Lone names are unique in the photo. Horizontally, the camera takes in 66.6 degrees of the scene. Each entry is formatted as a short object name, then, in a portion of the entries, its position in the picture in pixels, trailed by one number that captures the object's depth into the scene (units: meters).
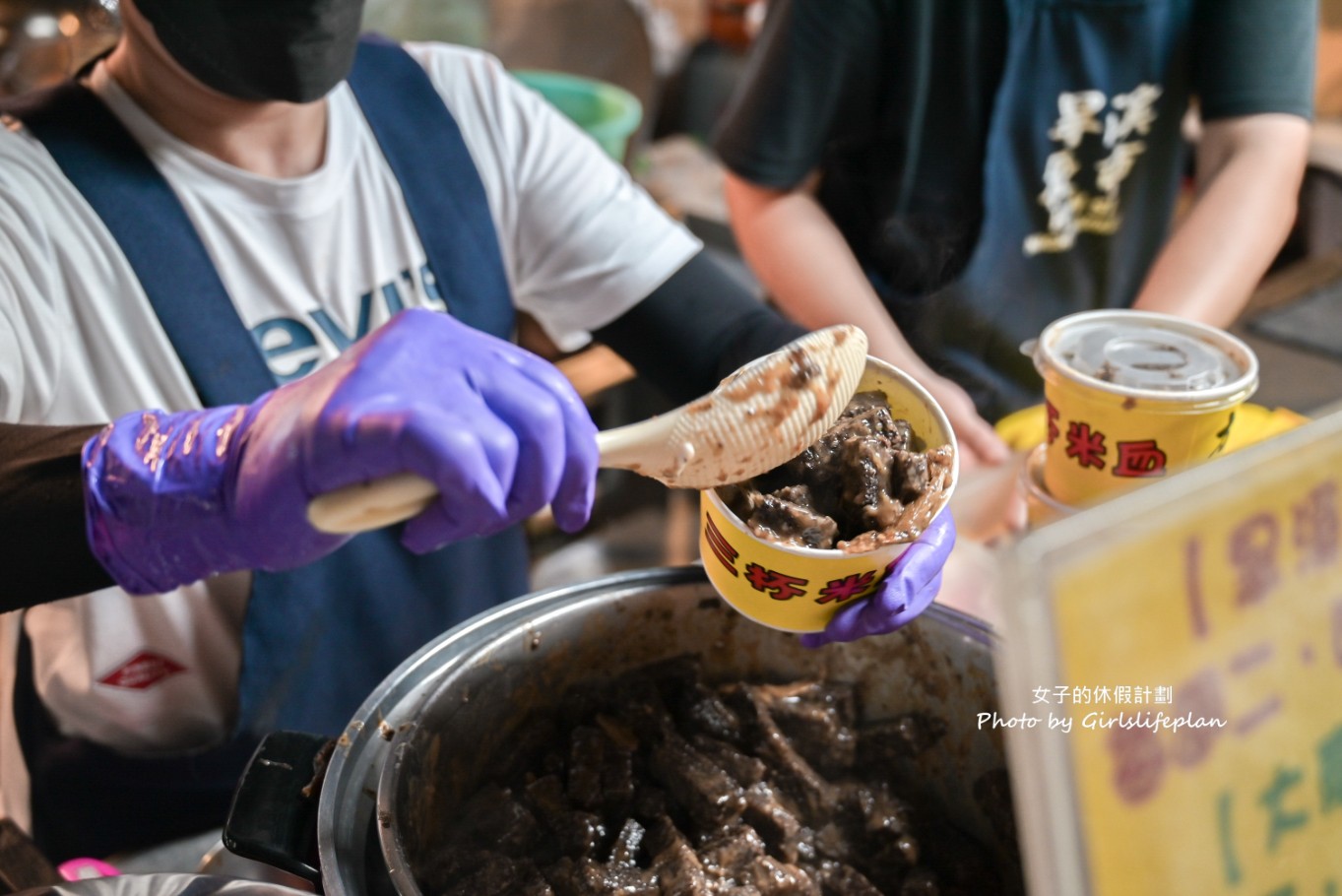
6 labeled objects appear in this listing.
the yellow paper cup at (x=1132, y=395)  1.26
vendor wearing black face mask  0.96
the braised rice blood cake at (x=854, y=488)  1.08
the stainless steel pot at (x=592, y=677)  1.05
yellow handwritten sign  0.59
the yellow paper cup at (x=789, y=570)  1.05
